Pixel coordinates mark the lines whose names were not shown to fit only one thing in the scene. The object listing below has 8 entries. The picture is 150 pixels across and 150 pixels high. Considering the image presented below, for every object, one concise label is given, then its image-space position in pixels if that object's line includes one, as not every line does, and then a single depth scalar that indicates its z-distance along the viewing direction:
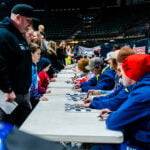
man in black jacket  2.42
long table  1.54
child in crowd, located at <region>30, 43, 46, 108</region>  3.30
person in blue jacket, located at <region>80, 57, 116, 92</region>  3.21
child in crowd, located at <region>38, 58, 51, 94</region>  4.06
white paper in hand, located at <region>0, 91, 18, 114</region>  2.01
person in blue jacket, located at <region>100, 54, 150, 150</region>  1.61
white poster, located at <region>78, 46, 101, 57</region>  10.13
